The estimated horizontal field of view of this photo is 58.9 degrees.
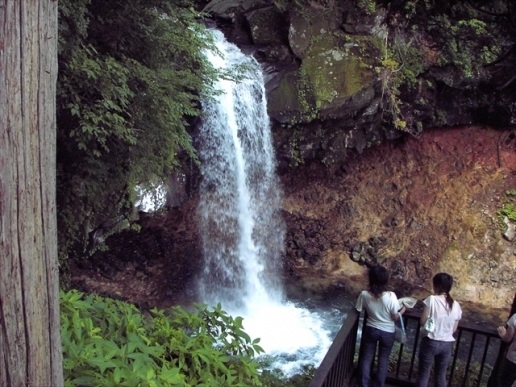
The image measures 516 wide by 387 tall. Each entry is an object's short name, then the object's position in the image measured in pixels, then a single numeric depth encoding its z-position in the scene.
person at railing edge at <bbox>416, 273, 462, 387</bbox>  3.55
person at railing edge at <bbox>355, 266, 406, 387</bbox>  3.69
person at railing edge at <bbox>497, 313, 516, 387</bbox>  3.52
